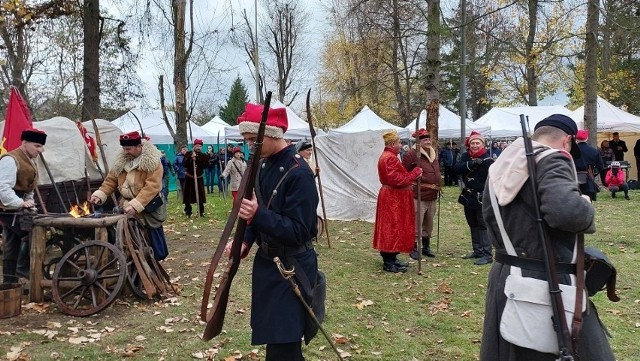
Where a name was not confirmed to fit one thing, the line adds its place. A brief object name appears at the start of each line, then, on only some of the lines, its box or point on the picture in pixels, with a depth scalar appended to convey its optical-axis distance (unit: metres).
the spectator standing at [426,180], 8.07
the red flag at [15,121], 8.25
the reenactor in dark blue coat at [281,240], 2.86
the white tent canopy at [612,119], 18.42
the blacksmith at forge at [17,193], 5.79
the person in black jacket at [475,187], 7.42
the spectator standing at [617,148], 17.73
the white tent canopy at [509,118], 20.69
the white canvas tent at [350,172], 12.55
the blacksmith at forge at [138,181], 6.02
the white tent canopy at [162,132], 24.49
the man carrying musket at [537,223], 2.39
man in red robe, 7.27
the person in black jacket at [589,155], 9.24
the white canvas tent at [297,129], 17.55
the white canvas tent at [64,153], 9.95
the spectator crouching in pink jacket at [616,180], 14.83
